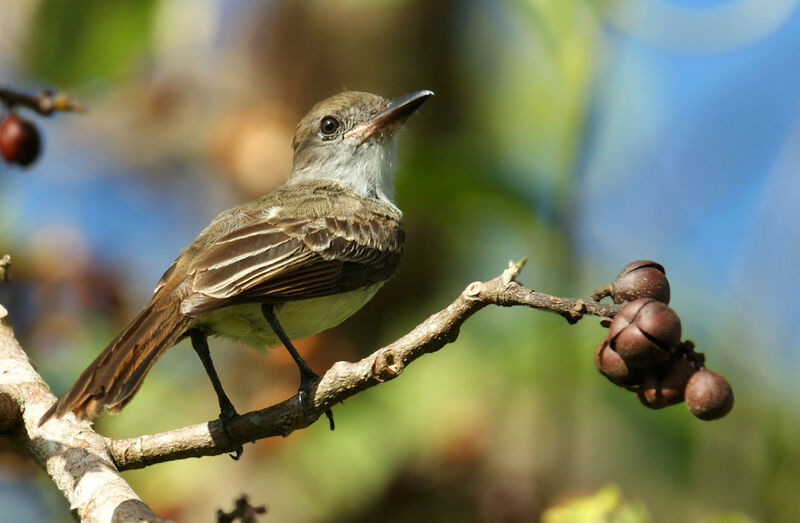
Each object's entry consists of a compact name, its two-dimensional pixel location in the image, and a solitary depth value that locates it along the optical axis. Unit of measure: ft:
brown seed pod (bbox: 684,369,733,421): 14.43
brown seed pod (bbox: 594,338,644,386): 15.42
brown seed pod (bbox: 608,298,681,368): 14.84
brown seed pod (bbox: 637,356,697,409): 15.26
